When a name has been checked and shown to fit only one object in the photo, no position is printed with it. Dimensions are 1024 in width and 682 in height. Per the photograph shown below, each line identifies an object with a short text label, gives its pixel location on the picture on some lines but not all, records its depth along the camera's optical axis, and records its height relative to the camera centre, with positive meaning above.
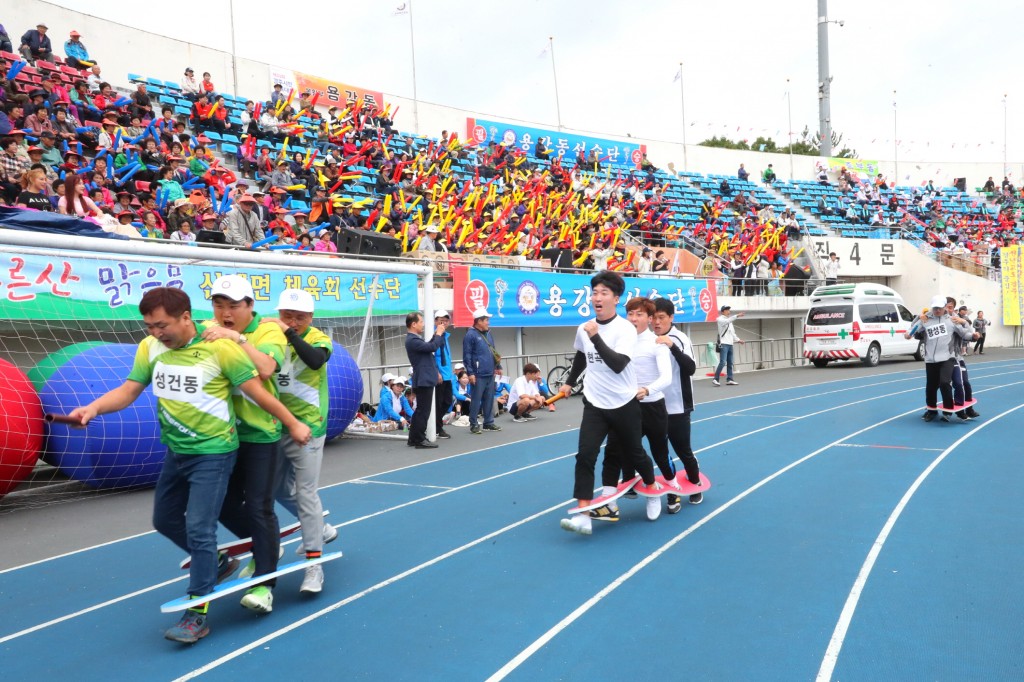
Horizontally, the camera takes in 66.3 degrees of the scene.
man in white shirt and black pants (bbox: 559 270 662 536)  5.82 -0.65
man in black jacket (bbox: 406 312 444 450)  10.86 -0.82
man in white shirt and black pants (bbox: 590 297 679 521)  6.41 -0.82
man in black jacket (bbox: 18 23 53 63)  16.39 +5.99
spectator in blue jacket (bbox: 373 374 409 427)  12.69 -1.47
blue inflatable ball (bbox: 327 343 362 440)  10.43 -1.00
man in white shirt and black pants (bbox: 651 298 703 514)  6.94 -0.83
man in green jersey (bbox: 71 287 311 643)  4.06 -0.47
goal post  7.40 -0.19
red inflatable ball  7.11 -0.89
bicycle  17.52 -1.64
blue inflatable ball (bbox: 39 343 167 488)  7.75 -1.06
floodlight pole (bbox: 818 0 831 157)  42.62 +11.67
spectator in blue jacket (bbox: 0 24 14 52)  15.66 +5.79
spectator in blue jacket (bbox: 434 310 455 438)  11.59 -1.12
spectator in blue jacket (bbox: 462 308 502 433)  12.33 -0.79
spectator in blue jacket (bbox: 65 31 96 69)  17.72 +6.26
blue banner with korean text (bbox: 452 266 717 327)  15.34 +0.27
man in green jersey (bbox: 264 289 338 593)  4.78 -0.61
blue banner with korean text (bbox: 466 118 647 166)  30.42 +6.89
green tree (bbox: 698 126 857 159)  68.44 +13.52
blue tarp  7.83 +1.11
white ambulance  23.78 -1.03
